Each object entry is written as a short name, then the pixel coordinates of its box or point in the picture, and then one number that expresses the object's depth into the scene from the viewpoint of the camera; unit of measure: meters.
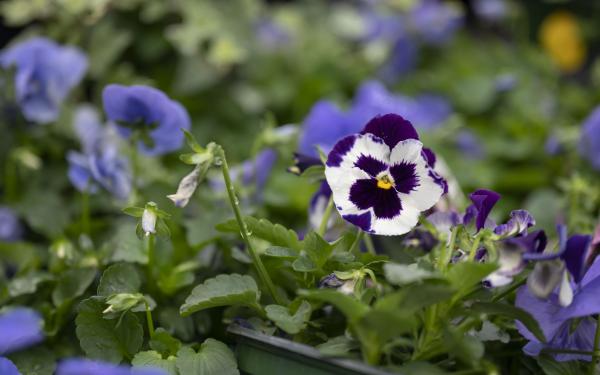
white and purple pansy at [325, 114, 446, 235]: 0.74
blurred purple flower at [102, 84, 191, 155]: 0.83
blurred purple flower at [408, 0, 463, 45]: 1.92
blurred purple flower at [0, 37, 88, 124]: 0.97
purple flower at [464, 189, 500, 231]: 0.73
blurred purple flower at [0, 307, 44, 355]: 0.75
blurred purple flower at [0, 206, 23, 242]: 0.97
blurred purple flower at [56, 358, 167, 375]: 0.69
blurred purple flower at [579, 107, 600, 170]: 1.10
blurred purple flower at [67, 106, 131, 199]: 0.91
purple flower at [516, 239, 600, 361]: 0.73
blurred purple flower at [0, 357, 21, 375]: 0.73
